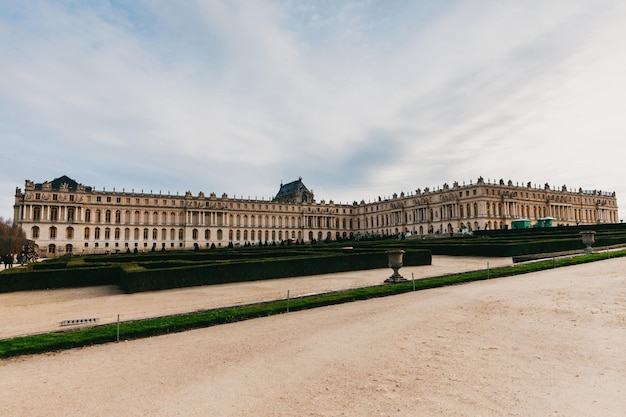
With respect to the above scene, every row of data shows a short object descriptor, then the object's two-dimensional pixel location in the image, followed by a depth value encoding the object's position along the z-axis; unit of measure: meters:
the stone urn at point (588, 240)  23.85
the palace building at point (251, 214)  79.15
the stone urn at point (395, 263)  15.99
